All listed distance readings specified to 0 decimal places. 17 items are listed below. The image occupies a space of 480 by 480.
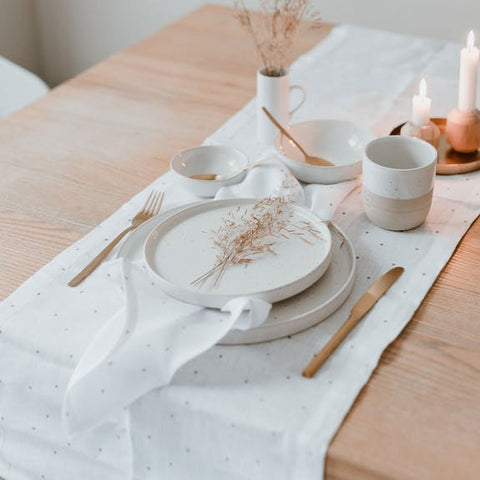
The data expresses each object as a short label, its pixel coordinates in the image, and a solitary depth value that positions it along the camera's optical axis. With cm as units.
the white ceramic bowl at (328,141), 134
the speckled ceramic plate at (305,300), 94
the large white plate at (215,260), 97
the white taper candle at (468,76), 129
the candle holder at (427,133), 131
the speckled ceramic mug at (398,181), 111
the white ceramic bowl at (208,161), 131
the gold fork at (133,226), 107
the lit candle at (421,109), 129
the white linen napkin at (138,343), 88
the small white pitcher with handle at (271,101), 140
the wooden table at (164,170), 82
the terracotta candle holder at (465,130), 132
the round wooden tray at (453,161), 130
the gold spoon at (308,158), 132
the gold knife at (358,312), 90
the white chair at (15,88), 180
